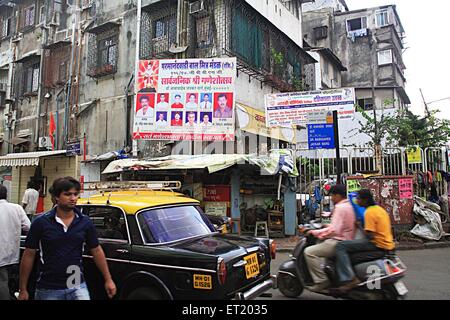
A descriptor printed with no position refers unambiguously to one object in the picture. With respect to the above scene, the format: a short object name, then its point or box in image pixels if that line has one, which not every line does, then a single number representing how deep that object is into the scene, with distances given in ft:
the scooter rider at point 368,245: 14.56
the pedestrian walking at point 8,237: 12.37
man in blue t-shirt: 10.03
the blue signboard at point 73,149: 48.11
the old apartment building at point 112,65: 44.50
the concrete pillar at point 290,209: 35.40
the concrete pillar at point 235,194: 36.06
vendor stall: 34.40
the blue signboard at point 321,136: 29.37
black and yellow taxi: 12.35
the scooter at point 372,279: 14.08
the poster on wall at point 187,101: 40.37
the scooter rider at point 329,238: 15.51
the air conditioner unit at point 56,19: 58.85
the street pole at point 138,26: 47.11
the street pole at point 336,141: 28.60
